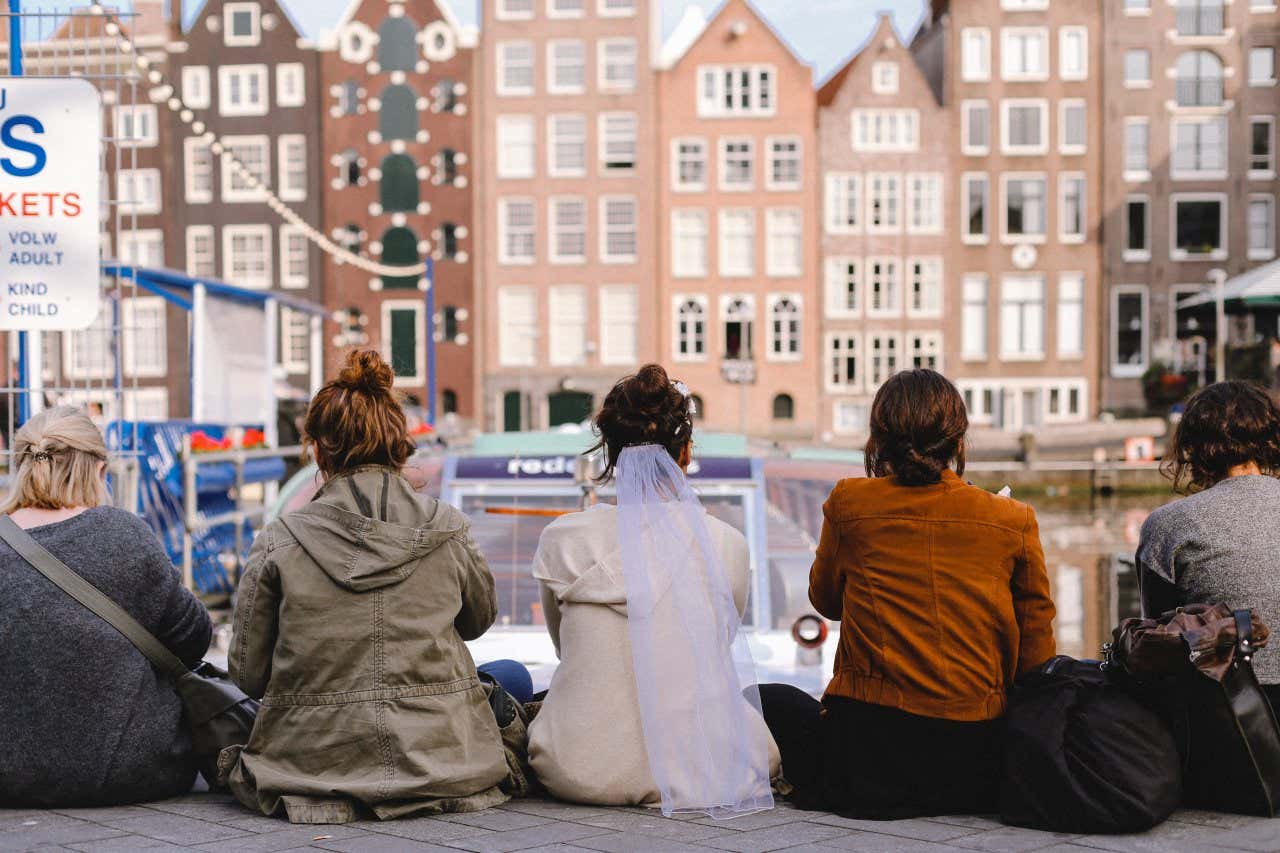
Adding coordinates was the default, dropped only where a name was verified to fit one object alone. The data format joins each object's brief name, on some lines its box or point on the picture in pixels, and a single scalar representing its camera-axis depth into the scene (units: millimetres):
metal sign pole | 6273
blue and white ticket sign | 5930
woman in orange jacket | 4191
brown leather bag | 3979
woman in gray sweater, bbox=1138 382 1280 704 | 4238
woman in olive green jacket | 4094
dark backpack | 3977
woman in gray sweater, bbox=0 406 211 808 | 4223
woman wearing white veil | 4273
